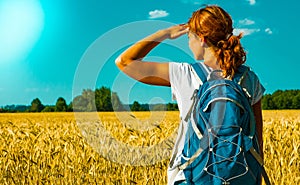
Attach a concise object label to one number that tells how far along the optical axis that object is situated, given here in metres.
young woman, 2.18
